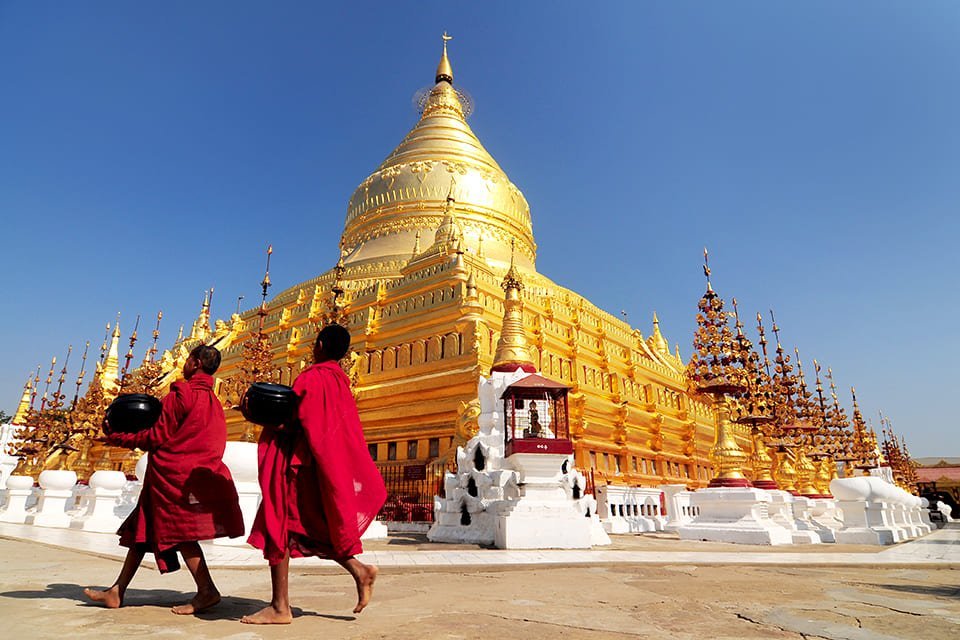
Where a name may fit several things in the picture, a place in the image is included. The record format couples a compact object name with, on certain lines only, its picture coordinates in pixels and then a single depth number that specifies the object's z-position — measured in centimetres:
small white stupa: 878
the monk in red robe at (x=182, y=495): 343
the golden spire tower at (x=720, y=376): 1190
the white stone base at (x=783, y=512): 1218
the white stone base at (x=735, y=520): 1072
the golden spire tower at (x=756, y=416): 1378
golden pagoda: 1820
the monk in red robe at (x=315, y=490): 323
